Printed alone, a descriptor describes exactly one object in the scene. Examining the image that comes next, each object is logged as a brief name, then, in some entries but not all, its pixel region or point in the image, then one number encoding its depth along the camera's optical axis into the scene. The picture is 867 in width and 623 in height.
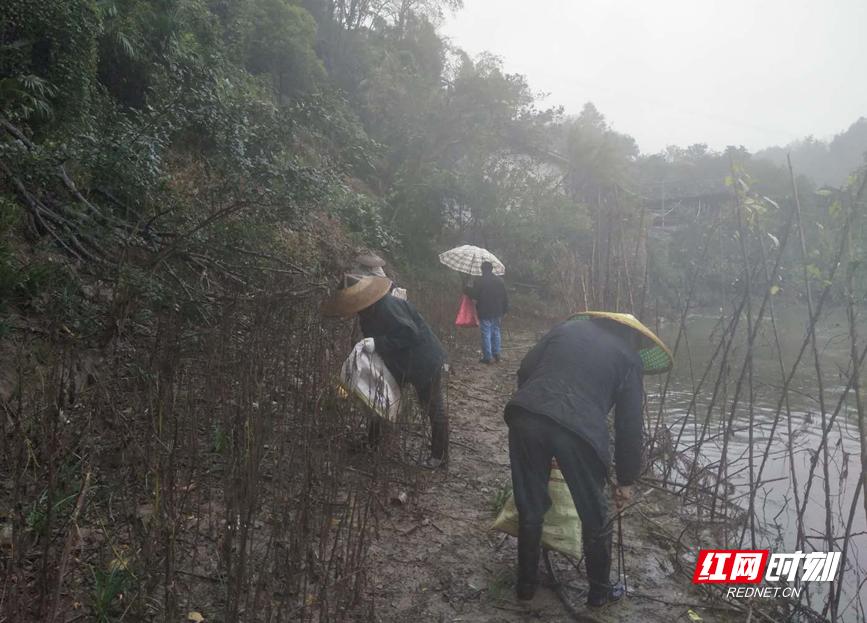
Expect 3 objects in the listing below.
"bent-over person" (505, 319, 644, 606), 2.40
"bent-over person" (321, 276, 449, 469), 3.58
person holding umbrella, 8.08
